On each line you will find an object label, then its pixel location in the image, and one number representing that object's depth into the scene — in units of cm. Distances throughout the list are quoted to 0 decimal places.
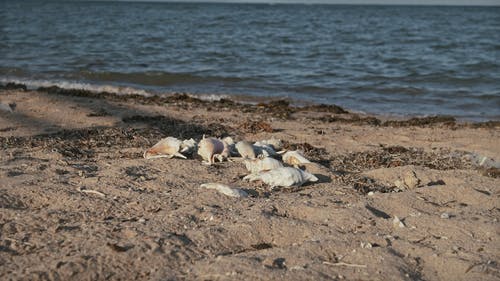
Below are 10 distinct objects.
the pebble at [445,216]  403
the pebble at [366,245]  345
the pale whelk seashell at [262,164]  494
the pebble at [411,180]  491
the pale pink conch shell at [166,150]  530
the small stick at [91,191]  411
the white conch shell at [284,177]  466
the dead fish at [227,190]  430
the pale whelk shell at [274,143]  590
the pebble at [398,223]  384
